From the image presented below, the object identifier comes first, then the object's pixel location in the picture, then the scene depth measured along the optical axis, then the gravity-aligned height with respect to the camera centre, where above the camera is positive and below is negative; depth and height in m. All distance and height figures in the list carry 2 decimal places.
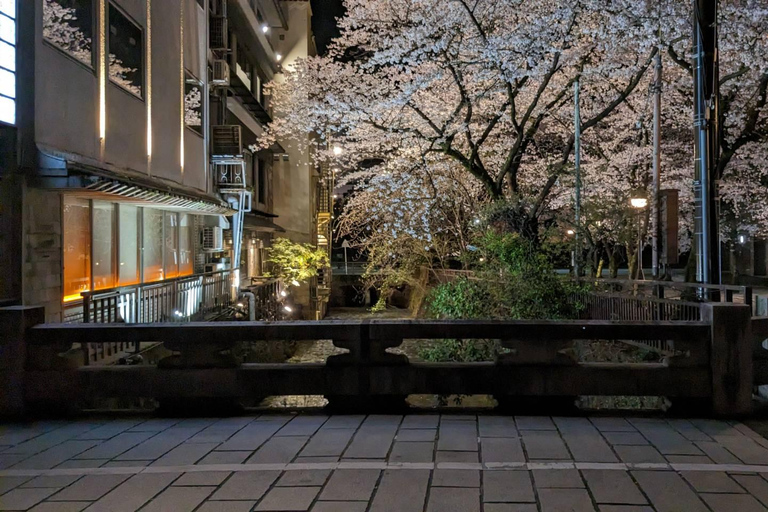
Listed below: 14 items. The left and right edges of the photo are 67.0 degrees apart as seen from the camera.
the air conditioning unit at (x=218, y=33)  18.36 +7.37
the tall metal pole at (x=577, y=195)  14.56 +1.90
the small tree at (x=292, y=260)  24.83 +0.16
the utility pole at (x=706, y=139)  7.77 +1.68
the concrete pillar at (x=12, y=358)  6.20 -0.99
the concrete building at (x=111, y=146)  8.55 +2.37
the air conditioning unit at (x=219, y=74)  18.14 +5.99
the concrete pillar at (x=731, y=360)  6.04 -1.05
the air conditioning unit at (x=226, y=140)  18.48 +3.98
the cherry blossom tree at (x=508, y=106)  15.58 +5.41
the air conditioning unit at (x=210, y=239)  18.59 +0.82
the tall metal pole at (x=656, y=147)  17.31 +3.53
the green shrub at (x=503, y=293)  11.12 -0.63
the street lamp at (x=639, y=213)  17.33 +1.54
